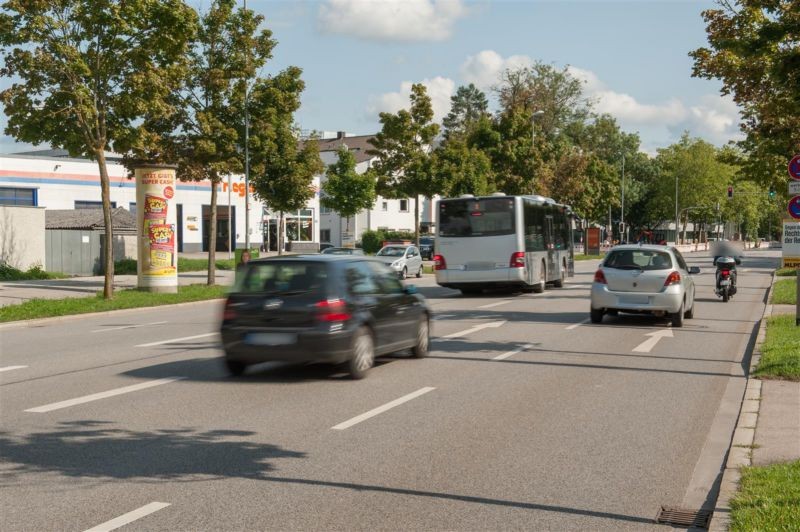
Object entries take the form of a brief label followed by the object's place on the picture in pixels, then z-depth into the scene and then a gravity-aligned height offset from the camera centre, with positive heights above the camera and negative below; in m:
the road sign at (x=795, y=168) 15.41 +1.32
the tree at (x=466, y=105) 132.88 +21.24
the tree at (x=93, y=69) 21.86 +4.54
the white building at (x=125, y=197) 54.41 +3.21
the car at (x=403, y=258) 38.41 -0.67
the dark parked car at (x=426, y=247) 62.53 -0.29
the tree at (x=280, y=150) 30.62 +3.60
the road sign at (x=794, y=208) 15.31 +0.61
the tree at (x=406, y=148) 48.84 +5.40
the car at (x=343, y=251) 37.00 -0.33
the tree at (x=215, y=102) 29.27 +4.91
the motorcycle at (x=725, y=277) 24.33 -0.97
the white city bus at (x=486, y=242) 25.06 +0.03
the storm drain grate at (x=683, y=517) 5.33 -1.71
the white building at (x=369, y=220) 87.75 +2.37
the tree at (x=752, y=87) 21.45 +4.11
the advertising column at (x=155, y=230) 27.30 +0.43
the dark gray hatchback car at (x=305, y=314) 10.26 -0.86
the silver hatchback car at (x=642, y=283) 17.06 -0.80
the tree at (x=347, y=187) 67.75 +4.38
